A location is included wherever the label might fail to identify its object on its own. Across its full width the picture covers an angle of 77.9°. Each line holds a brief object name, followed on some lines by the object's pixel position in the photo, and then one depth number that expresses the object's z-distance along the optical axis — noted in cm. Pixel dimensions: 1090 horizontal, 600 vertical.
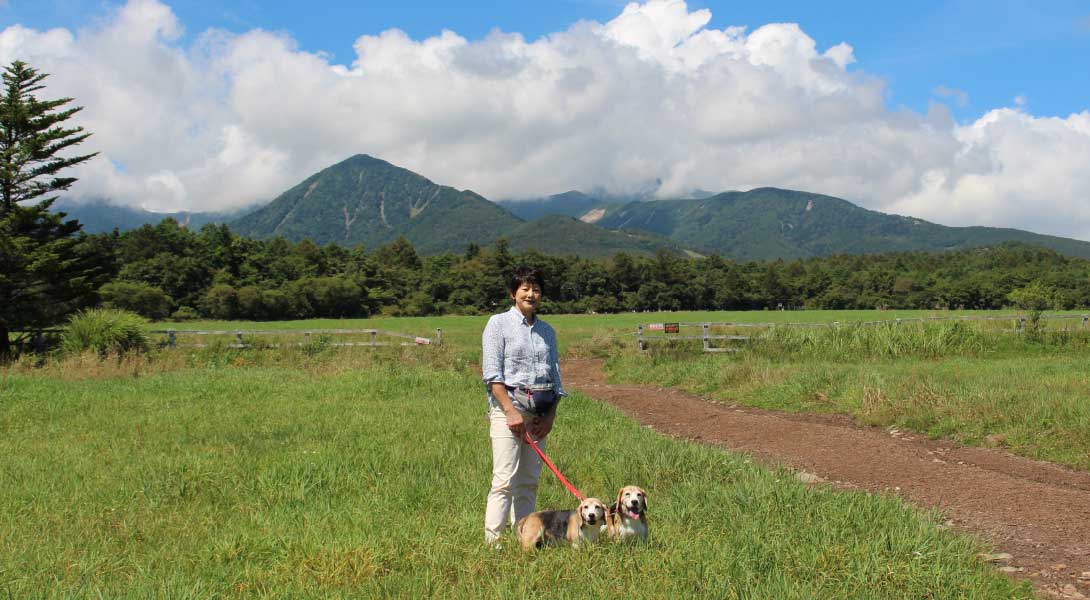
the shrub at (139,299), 5062
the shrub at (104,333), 1766
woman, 435
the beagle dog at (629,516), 411
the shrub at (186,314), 5666
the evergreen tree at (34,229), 1869
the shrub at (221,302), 5806
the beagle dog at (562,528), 420
